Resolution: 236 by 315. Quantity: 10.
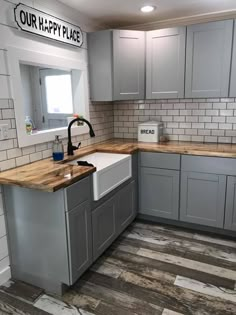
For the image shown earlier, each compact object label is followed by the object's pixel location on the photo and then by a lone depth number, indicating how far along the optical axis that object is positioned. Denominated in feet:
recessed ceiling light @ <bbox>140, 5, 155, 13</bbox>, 7.93
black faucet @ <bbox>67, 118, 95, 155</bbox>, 7.91
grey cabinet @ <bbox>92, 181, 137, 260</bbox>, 6.90
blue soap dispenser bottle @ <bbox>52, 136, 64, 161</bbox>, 7.38
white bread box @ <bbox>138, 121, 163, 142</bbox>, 9.93
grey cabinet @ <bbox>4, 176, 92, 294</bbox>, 5.70
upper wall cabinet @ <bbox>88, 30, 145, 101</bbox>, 8.84
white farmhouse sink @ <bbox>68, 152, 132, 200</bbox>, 6.63
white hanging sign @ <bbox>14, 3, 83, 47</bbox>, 6.31
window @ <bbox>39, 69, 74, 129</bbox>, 12.51
